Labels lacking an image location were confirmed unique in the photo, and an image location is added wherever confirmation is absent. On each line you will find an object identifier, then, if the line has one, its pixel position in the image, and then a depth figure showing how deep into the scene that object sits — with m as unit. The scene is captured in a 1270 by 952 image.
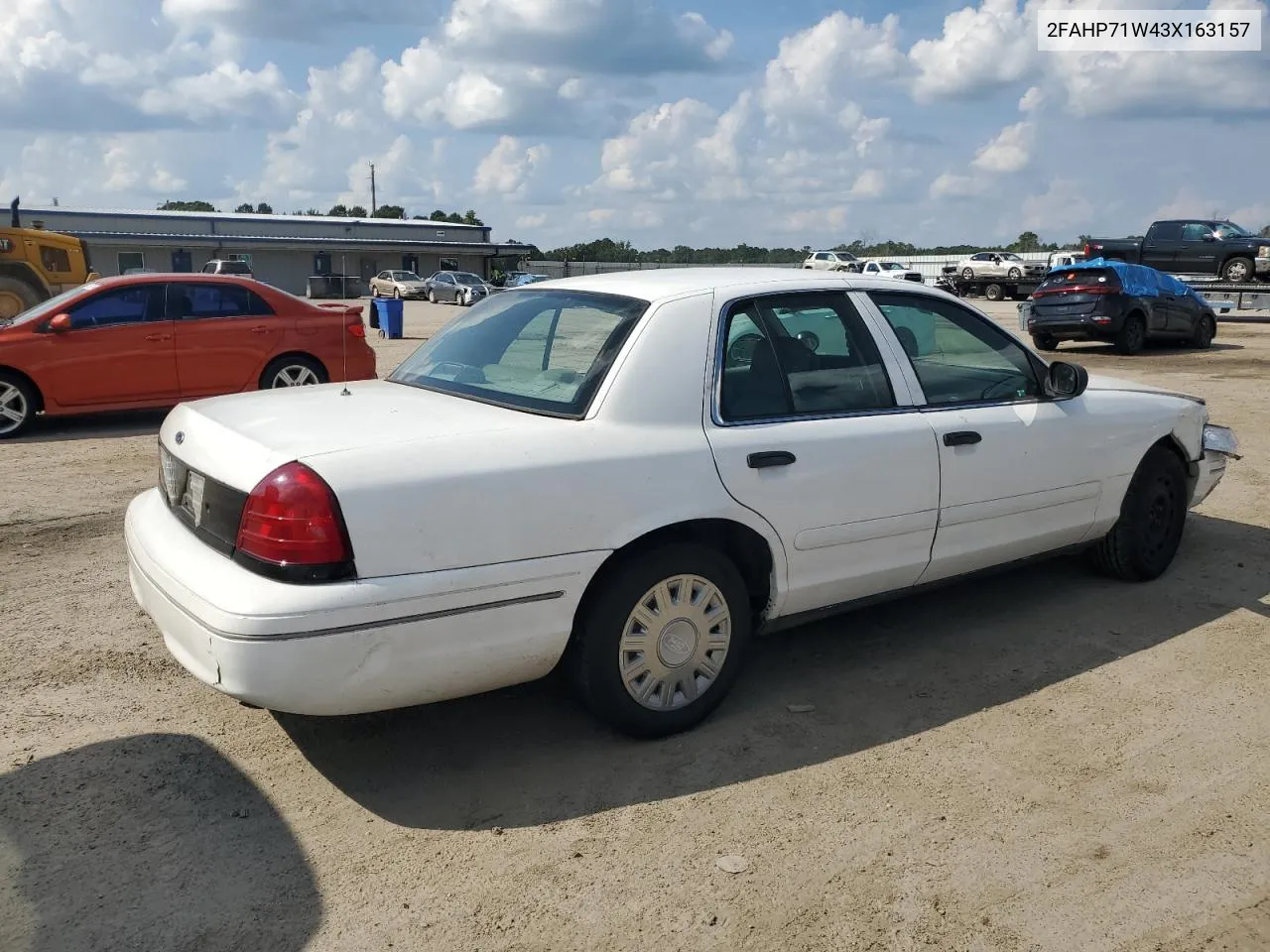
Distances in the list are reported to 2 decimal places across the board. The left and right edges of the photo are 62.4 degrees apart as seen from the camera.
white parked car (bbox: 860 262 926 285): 39.94
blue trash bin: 23.16
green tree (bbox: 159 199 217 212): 94.88
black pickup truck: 25.78
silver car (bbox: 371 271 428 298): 48.81
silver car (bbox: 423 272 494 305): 42.56
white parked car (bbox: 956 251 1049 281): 37.50
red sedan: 9.62
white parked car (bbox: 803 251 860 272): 44.44
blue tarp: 17.50
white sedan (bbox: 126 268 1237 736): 3.06
